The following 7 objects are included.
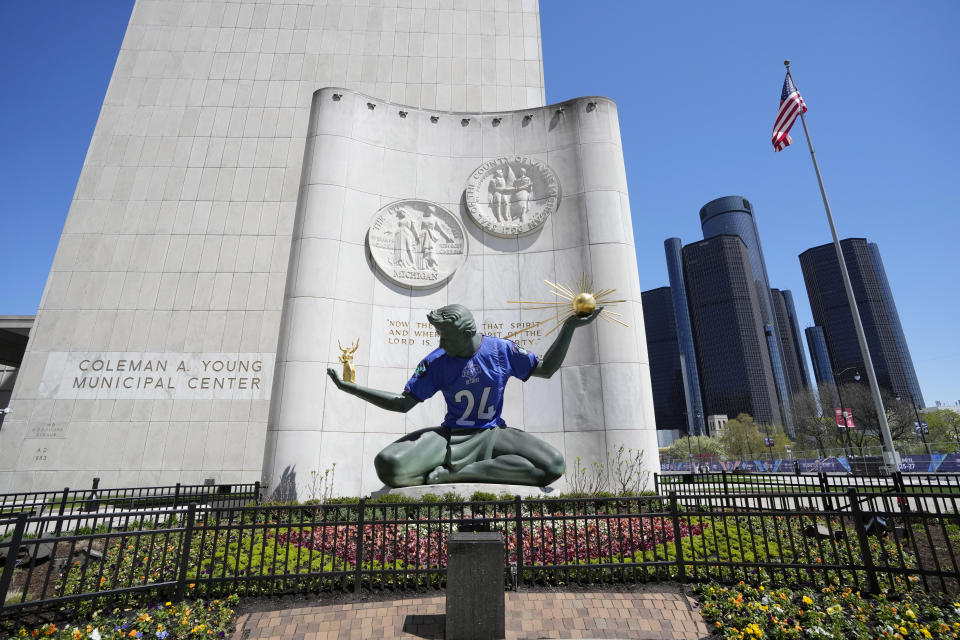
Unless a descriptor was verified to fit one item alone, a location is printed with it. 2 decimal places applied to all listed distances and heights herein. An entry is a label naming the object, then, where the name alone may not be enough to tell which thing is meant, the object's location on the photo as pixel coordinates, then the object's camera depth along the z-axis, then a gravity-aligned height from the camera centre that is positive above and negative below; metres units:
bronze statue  8.52 +0.71
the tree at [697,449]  75.00 +0.57
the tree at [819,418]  50.28 +3.79
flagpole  15.41 +2.90
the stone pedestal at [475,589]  4.38 -1.31
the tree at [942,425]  54.18 +3.18
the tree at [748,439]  71.00 +1.97
